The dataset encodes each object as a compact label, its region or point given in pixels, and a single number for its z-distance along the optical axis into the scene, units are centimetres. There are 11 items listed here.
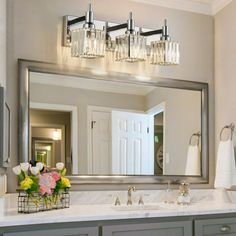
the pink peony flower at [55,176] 241
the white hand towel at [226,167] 295
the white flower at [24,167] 238
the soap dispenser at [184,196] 286
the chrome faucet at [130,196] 277
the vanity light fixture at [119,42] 276
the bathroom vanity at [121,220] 210
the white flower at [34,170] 238
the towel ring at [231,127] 309
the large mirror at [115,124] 275
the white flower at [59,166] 259
